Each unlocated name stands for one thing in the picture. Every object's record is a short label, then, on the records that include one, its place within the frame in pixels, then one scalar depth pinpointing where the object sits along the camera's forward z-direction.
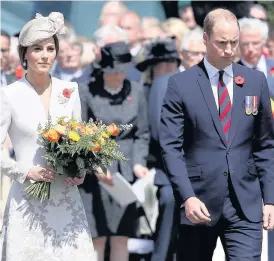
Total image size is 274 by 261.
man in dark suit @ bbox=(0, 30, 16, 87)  21.87
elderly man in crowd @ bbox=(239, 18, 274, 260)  19.75
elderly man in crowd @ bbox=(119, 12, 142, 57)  24.87
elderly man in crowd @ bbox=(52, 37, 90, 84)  24.00
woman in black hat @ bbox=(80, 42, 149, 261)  19.45
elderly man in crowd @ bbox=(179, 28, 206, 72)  20.97
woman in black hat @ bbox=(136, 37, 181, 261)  18.75
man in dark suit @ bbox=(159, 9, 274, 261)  13.43
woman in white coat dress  13.58
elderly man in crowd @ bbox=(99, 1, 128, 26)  24.70
